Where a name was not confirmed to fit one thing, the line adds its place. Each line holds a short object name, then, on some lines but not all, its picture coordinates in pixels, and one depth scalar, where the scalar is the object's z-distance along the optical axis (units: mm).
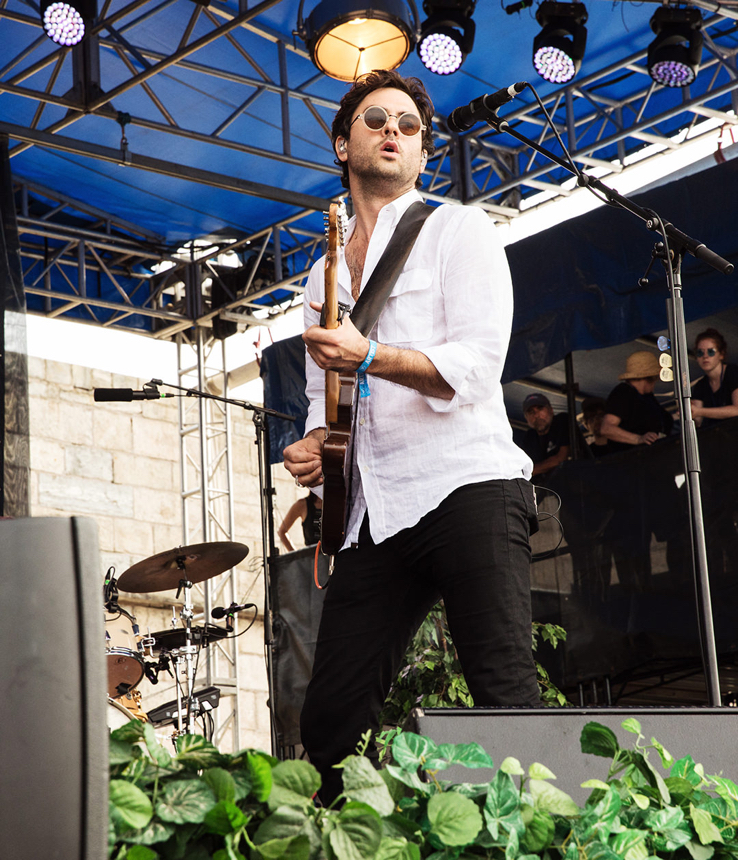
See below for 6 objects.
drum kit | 6953
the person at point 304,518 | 7854
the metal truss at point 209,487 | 10531
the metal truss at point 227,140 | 8141
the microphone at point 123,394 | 6234
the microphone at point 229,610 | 7137
